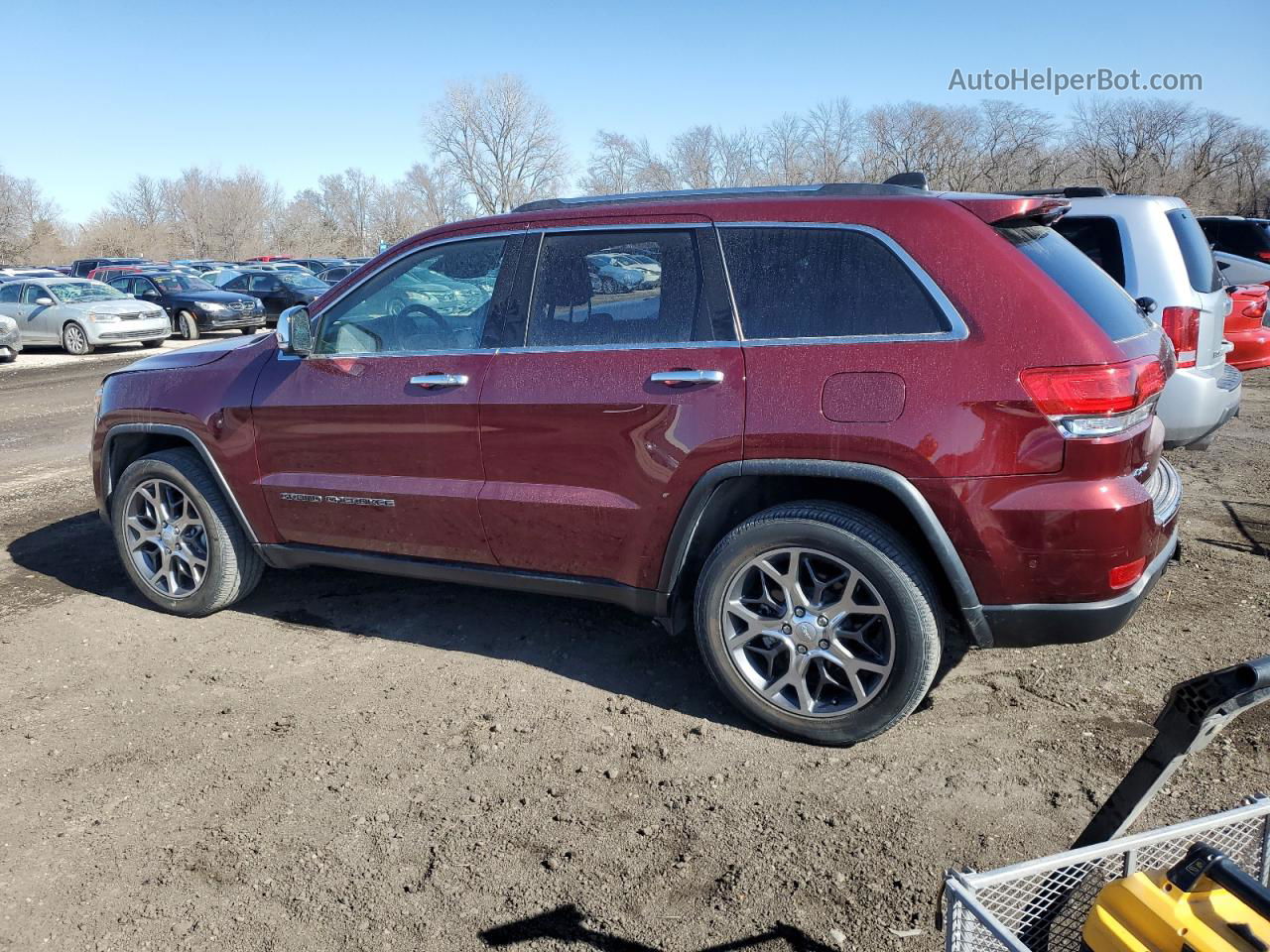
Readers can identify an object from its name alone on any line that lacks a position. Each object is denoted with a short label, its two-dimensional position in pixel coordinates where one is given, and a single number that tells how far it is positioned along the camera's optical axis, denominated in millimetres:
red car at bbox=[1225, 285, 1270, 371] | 8945
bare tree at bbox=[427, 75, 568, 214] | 68562
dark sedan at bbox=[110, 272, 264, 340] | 22578
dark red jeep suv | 3180
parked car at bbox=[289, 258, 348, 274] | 40553
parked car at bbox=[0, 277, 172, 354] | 20047
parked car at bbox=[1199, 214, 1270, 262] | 14430
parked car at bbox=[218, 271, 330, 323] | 25031
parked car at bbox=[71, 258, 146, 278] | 38938
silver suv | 5625
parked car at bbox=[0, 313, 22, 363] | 18938
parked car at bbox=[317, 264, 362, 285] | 32906
